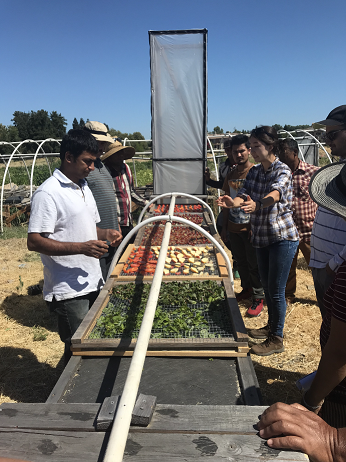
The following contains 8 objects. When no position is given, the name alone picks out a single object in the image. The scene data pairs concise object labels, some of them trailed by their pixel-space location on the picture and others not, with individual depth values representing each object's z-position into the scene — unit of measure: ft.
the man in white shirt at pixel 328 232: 8.61
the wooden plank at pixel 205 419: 3.78
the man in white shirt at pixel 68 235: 8.18
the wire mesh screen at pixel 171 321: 7.86
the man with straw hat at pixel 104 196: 13.37
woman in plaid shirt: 10.57
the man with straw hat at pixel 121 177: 15.44
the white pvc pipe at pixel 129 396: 3.34
